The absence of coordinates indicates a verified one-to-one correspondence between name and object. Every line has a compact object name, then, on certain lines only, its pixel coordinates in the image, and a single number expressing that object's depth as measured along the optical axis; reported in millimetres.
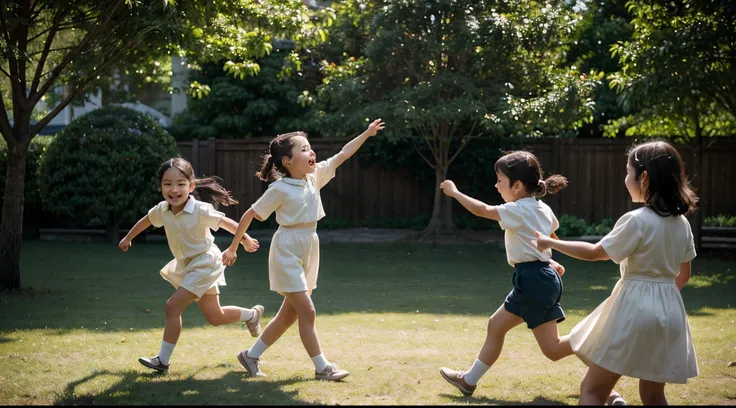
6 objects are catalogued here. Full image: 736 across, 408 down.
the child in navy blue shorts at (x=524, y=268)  4715
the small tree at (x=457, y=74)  13867
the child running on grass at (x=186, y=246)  5438
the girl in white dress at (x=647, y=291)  4078
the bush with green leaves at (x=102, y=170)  14602
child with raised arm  5207
